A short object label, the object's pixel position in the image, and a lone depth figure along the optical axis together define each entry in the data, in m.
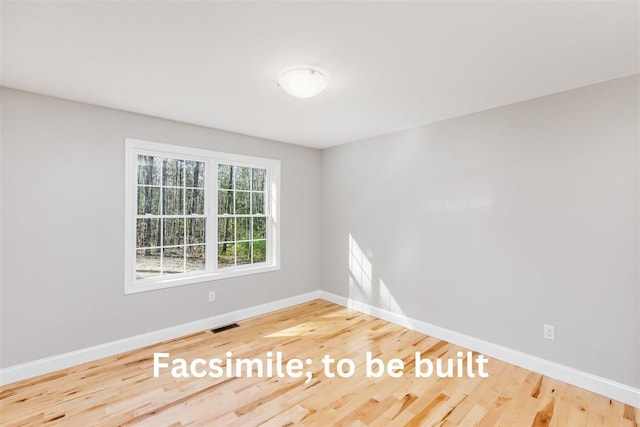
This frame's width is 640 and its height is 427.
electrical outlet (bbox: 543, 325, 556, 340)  2.65
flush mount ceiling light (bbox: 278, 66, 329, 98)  2.19
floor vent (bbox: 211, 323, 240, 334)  3.60
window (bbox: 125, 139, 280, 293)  3.27
